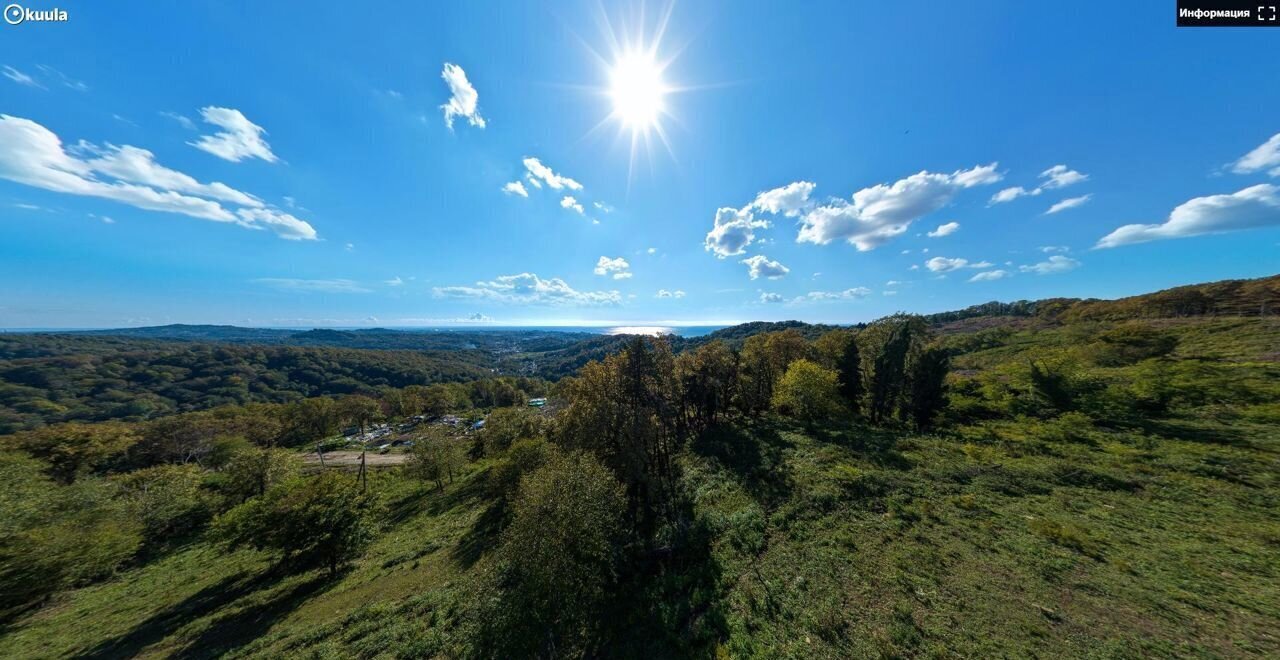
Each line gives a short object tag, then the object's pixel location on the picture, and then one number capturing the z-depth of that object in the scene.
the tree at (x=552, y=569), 15.86
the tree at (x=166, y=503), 37.75
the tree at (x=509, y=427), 41.89
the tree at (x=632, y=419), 25.89
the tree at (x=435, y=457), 45.91
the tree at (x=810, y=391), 41.50
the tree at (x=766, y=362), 51.38
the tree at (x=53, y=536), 25.27
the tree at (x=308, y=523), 26.42
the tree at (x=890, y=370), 46.41
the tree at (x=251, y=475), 41.91
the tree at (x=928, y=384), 43.91
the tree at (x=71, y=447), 47.69
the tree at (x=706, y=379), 41.62
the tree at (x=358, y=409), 93.04
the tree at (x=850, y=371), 50.78
